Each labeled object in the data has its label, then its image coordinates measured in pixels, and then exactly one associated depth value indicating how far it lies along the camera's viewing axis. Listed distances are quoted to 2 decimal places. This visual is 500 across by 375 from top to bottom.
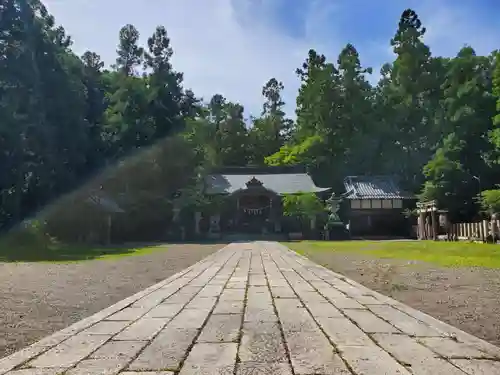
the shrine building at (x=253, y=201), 36.38
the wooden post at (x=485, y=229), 21.98
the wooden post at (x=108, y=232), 28.06
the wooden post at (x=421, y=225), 30.73
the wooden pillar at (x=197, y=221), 34.78
